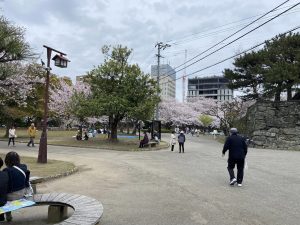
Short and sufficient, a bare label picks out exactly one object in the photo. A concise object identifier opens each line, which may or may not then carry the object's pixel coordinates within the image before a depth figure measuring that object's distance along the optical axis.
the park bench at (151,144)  15.66
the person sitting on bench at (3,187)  3.41
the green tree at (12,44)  9.17
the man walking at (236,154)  6.08
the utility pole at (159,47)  24.18
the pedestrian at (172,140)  14.82
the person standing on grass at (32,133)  14.88
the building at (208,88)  69.13
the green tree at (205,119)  45.28
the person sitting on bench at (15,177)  3.60
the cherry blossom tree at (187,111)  44.85
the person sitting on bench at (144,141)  15.43
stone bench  3.48
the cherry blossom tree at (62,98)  25.85
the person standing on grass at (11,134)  15.09
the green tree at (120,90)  16.31
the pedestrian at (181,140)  13.79
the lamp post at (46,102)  8.68
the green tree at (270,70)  18.30
